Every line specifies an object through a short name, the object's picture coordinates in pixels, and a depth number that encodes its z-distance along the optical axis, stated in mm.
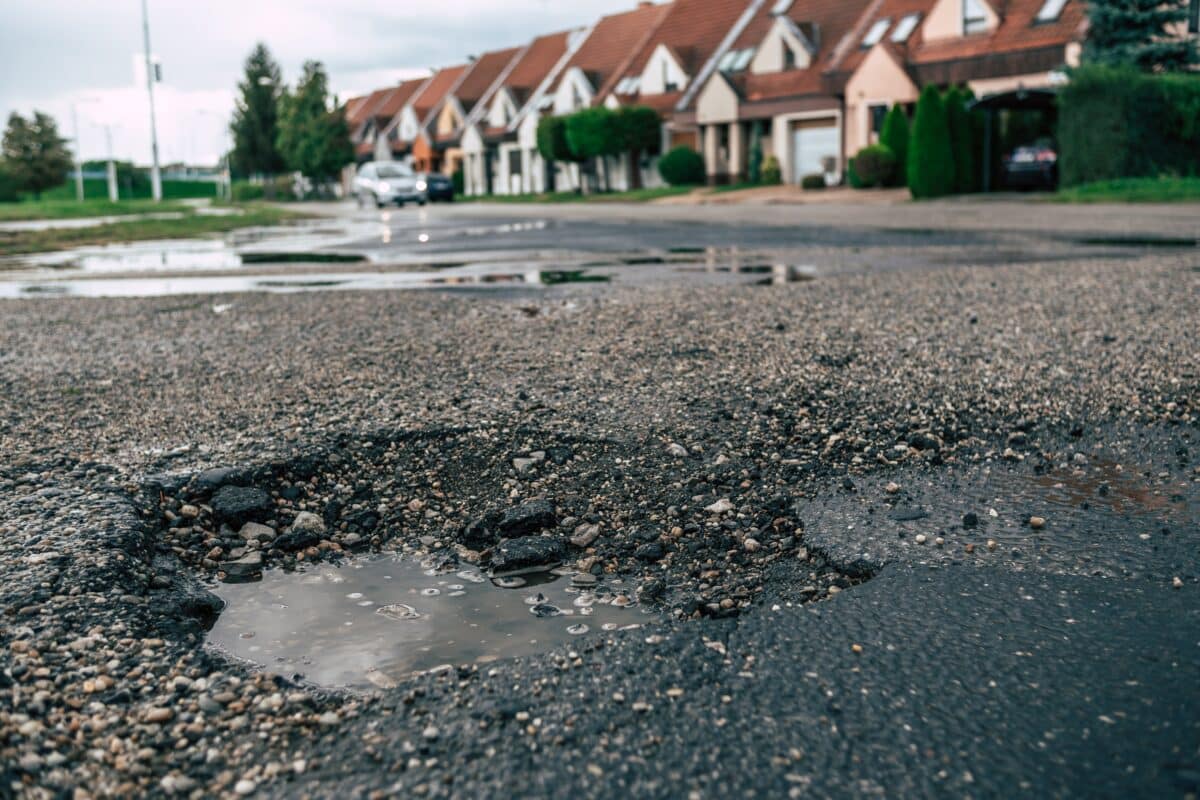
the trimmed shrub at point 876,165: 31219
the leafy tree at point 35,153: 67125
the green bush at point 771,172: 38875
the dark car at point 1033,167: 27766
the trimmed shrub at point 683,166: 42469
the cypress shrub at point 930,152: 27656
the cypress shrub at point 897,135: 31672
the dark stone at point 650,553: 2947
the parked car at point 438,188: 44875
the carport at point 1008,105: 26969
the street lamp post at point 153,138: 53156
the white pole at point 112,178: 65812
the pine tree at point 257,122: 73438
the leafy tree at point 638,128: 45469
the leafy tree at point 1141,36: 27406
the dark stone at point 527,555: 2967
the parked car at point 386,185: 38656
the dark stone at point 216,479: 3475
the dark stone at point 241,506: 3311
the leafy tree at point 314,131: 67125
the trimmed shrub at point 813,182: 35500
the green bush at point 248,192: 71938
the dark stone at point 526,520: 3178
